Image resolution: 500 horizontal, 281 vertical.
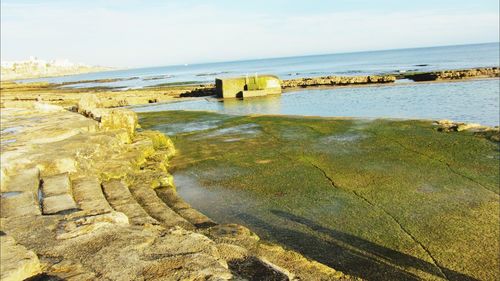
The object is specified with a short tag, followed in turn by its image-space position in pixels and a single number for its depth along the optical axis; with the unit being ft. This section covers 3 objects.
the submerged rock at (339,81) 157.17
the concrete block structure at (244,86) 124.16
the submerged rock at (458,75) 150.61
